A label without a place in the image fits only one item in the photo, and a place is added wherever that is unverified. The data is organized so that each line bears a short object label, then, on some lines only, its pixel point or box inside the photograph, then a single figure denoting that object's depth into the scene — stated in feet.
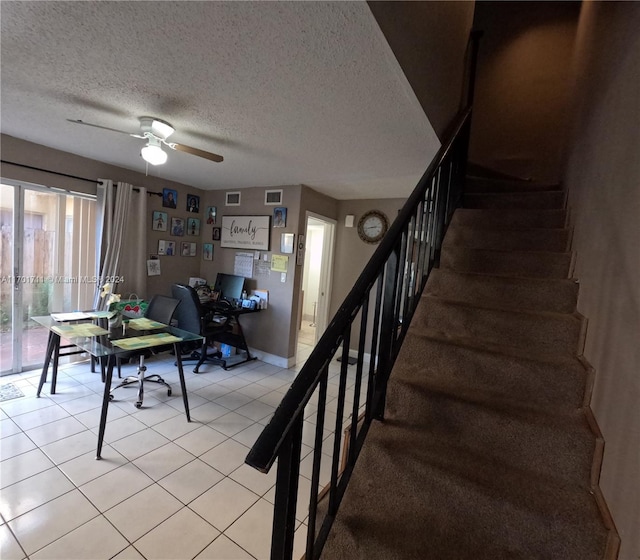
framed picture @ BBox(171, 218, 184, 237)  14.00
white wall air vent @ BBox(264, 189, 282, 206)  13.15
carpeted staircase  3.52
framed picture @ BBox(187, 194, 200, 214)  14.52
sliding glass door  9.96
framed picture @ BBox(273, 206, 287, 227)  12.98
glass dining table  7.14
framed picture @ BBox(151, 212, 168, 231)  13.16
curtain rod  9.45
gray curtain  11.42
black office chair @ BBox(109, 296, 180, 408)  9.02
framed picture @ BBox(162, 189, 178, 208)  13.47
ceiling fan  7.13
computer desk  12.51
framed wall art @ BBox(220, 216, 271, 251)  13.42
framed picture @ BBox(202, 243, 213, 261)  15.15
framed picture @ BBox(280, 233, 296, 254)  12.75
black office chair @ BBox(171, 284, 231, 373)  10.42
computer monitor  13.71
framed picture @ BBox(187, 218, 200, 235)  14.69
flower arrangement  8.80
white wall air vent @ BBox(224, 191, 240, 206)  14.36
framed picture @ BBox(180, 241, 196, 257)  14.53
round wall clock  14.10
